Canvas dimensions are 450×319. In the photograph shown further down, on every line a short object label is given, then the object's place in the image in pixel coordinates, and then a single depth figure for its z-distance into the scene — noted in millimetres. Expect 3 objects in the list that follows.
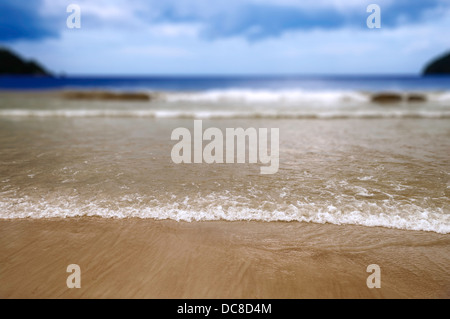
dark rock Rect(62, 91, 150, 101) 23027
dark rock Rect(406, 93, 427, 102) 22706
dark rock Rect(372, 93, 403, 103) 22875
